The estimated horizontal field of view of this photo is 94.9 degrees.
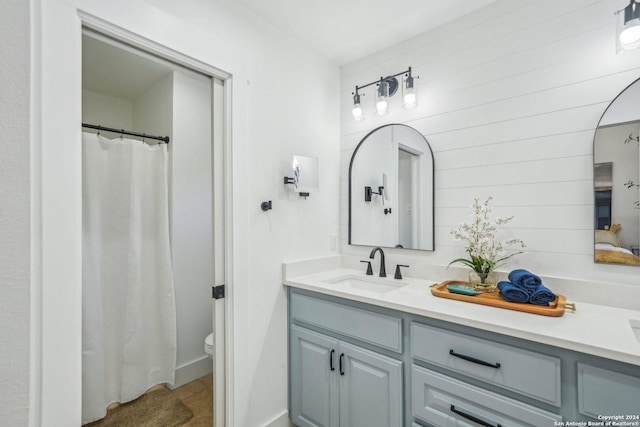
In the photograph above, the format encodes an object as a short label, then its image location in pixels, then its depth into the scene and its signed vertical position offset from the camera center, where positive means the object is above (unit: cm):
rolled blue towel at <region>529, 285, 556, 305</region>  123 -35
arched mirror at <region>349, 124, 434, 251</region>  189 +16
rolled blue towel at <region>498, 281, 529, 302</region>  127 -35
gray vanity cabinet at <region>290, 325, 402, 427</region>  140 -90
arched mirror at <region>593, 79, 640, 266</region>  127 +14
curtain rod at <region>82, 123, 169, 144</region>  168 +51
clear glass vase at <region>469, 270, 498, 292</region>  150 -37
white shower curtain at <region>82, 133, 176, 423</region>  172 -39
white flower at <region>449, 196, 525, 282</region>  154 -15
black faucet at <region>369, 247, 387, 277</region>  193 -35
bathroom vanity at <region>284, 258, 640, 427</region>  96 -60
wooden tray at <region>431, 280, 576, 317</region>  119 -40
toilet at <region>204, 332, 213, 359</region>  185 -84
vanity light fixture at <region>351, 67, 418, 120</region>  183 +79
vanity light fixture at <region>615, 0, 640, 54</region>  116 +75
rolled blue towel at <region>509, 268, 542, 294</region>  127 -30
